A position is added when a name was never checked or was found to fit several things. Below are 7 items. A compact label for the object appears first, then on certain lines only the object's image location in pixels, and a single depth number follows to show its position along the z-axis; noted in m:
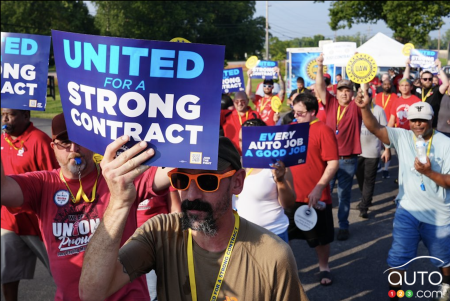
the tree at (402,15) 31.92
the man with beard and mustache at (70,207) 3.01
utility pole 50.34
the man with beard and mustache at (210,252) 2.25
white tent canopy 25.45
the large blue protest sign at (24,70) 3.99
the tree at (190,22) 61.94
